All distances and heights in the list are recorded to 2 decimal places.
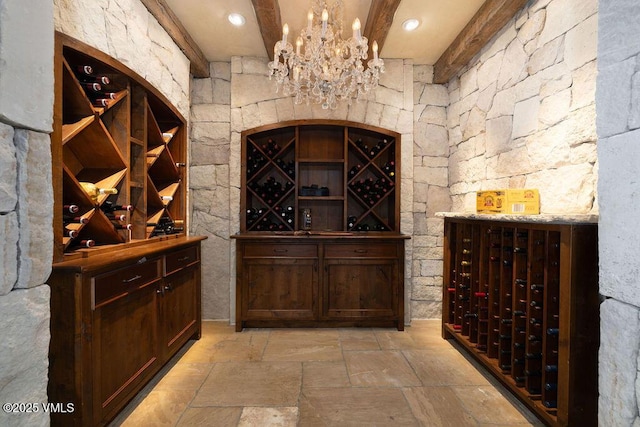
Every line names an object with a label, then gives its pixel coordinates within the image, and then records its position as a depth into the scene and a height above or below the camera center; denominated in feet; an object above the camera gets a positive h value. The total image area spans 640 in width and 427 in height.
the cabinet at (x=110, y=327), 4.91 -2.09
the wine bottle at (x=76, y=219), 5.72 -0.16
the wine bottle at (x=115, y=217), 6.81 -0.14
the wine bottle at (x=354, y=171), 11.53 +1.44
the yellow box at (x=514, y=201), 6.91 +0.24
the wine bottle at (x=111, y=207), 6.54 +0.07
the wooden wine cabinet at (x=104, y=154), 5.43 +1.21
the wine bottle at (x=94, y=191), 6.04 +0.37
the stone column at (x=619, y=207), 3.53 +0.07
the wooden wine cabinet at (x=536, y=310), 5.02 -1.87
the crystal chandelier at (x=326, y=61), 7.11 +3.53
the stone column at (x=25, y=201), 3.34 +0.10
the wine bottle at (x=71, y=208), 5.37 +0.03
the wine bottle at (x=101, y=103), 6.35 +2.12
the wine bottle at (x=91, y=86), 6.01 +2.32
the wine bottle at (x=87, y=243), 5.92 -0.61
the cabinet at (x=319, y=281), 10.59 -2.29
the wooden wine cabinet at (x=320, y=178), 11.28 +1.20
